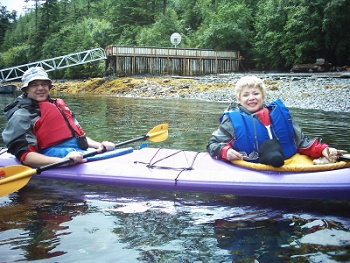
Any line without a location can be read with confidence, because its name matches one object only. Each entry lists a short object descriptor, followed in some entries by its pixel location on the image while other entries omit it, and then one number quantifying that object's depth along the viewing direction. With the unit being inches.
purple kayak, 123.8
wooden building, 895.7
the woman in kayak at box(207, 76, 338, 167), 137.0
